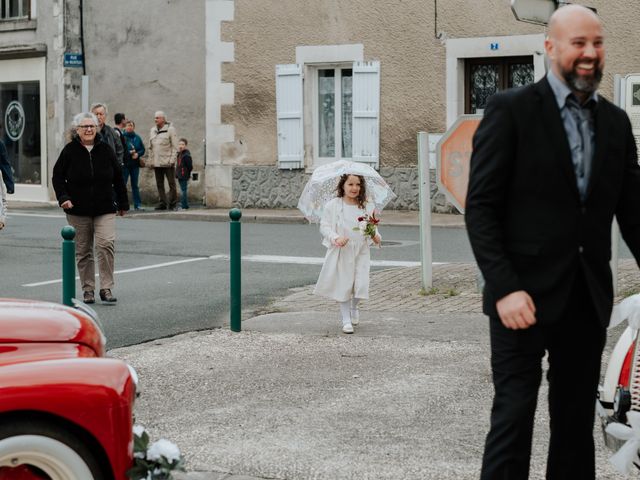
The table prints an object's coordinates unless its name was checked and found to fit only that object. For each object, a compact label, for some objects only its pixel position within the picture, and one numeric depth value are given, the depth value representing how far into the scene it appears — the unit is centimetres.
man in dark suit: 402
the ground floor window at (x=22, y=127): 2664
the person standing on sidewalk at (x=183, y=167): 2303
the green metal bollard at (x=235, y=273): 925
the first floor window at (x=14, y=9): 2680
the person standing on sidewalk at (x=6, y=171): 1371
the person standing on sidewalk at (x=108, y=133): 1591
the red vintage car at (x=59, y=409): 408
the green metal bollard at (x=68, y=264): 786
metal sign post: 1144
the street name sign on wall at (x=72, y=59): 2488
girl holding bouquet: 957
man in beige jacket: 2312
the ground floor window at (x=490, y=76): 2058
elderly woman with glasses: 1141
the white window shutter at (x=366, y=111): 2148
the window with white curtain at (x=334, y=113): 2236
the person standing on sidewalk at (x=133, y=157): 2319
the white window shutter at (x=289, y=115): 2225
